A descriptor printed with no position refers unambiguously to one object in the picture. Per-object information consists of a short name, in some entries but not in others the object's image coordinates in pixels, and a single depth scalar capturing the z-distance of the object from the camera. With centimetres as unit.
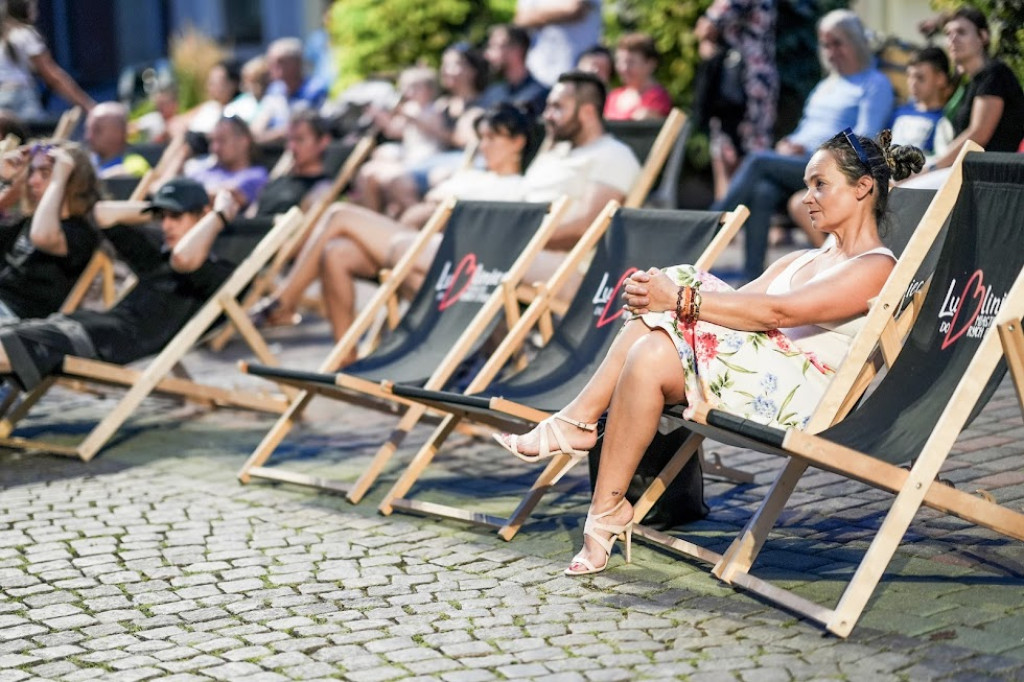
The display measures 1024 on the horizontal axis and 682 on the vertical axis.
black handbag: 966
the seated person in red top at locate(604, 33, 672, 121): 1852
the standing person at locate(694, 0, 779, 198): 2031
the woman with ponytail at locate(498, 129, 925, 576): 875
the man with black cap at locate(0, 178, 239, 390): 1265
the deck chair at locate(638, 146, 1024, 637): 778
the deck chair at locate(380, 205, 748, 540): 994
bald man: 2019
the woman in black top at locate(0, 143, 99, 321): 1394
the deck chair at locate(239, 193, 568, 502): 1130
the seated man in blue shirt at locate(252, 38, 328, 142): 2237
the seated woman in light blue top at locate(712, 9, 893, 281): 1653
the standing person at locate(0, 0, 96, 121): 2184
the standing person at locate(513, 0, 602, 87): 2047
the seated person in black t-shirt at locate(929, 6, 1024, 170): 1346
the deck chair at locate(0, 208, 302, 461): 1289
